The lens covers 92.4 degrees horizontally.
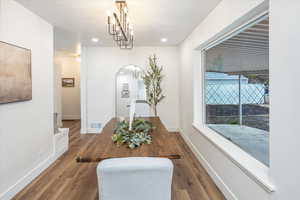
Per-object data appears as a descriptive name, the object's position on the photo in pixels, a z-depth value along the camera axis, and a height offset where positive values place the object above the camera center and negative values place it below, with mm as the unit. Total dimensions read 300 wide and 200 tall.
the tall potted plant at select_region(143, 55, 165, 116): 3969 +355
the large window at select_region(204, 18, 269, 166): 1458 +80
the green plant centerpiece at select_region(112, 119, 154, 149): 1495 -438
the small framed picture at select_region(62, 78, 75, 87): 5762 +562
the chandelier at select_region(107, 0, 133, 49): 1842 +1123
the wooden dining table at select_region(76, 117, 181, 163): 1277 -514
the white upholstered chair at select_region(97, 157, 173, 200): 947 -554
